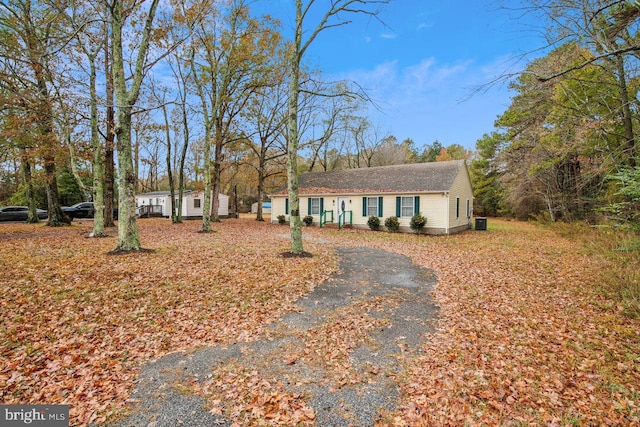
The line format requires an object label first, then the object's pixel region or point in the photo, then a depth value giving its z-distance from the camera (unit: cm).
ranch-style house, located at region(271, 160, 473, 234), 1628
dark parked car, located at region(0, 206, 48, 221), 1909
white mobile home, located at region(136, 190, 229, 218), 2639
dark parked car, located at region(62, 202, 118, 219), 2209
